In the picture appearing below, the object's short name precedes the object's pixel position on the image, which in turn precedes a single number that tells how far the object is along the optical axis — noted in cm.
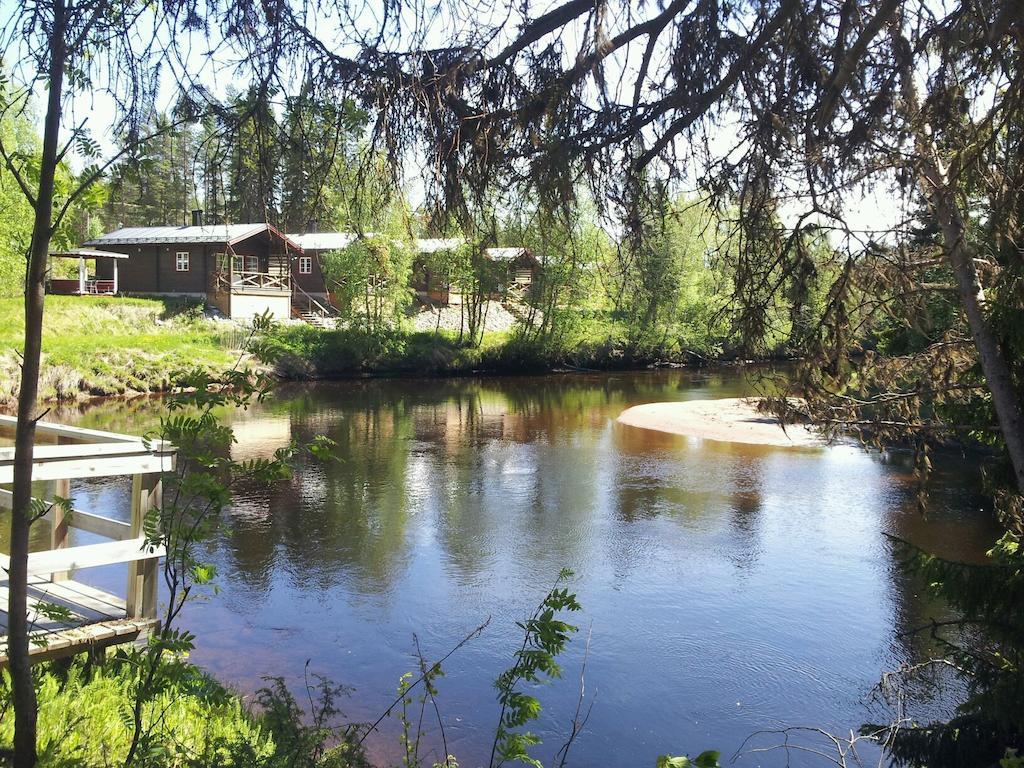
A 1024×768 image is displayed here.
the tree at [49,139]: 275
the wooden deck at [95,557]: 544
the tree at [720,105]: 329
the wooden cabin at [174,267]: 4131
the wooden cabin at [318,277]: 4526
